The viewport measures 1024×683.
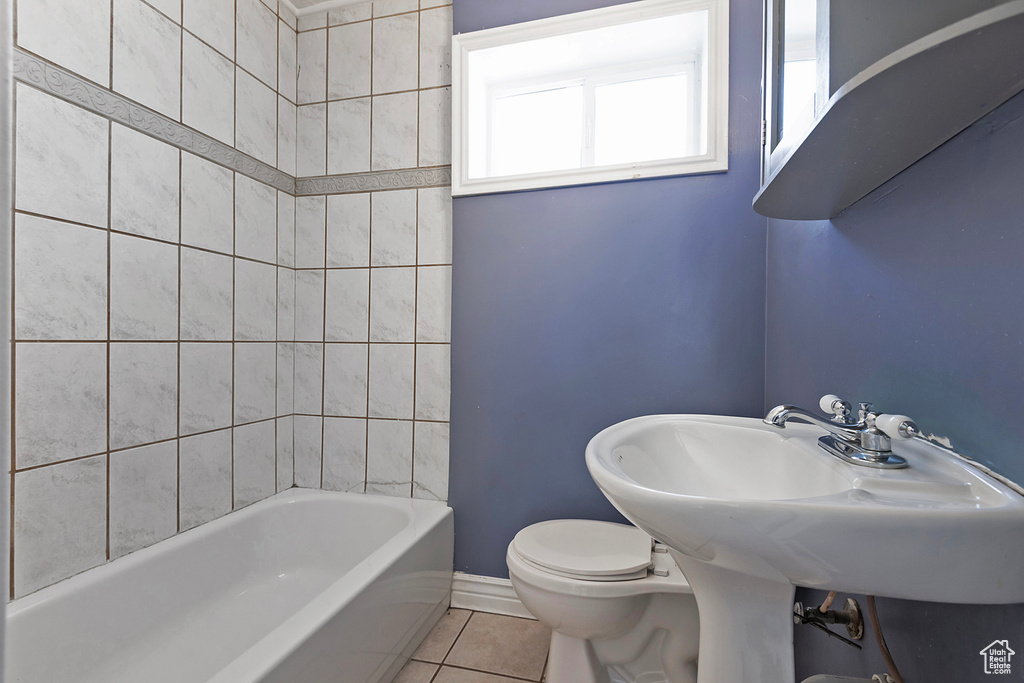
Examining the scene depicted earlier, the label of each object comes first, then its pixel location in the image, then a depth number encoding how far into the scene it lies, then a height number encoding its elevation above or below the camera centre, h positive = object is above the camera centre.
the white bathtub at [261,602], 1.06 -0.71
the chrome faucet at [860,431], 0.64 -0.13
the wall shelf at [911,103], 0.49 +0.29
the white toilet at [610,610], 1.16 -0.65
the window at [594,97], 1.54 +0.89
